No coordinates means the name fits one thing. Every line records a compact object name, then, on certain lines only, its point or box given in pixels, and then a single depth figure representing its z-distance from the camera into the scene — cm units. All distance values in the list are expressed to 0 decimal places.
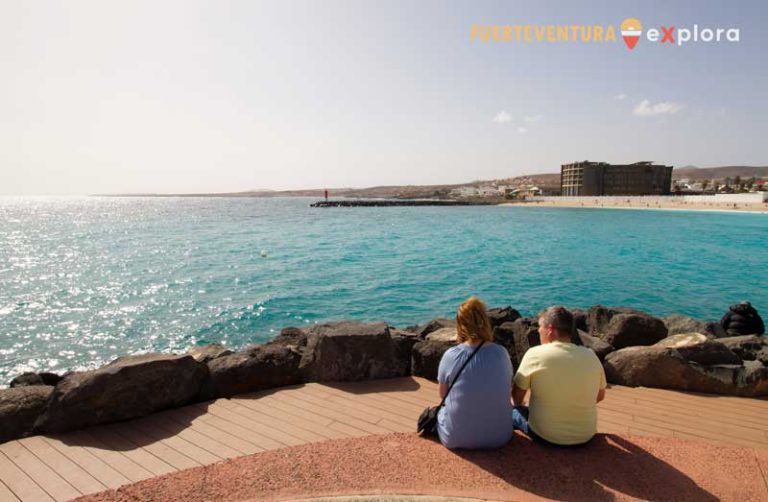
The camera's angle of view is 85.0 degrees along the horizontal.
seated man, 344
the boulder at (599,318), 872
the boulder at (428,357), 577
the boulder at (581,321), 934
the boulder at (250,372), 530
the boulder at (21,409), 425
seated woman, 341
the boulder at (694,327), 891
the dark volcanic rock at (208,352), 725
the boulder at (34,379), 659
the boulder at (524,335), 618
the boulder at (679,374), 527
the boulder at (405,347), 606
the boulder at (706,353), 564
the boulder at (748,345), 682
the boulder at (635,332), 725
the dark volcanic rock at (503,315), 858
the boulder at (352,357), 568
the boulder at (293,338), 799
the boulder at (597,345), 625
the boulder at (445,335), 621
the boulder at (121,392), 434
